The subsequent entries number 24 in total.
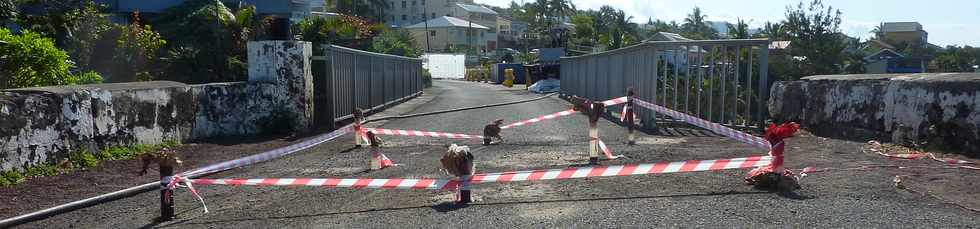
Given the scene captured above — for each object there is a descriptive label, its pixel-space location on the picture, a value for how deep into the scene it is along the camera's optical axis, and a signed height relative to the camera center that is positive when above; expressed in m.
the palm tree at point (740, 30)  63.38 +2.73
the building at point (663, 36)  79.69 +2.77
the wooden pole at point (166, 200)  5.84 -1.00
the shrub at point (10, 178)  7.44 -1.09
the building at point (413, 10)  129.09 +8.68
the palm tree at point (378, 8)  99.92 +7.02
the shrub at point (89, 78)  15.06 -0.30
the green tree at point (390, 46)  41.44 +0.95
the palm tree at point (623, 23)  112.81 +5.79
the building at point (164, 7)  36.28 +2.67
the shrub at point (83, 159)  8.65 -1.05
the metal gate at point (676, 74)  12.93 -0.19
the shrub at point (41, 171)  7.91 -1.08
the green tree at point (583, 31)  82.81 +3.68
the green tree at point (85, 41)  19.56 +0.52
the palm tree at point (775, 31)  71.33 +3.05
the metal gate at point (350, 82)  14.16 -0.41
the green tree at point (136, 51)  18.77 +0.27
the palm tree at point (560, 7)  116.55 +8.16
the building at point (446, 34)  108.88 +3.99
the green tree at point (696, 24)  156.25 +7.96
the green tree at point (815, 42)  61.24 +1.74
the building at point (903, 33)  126.79 +5.01
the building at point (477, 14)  130.88 +8.04
